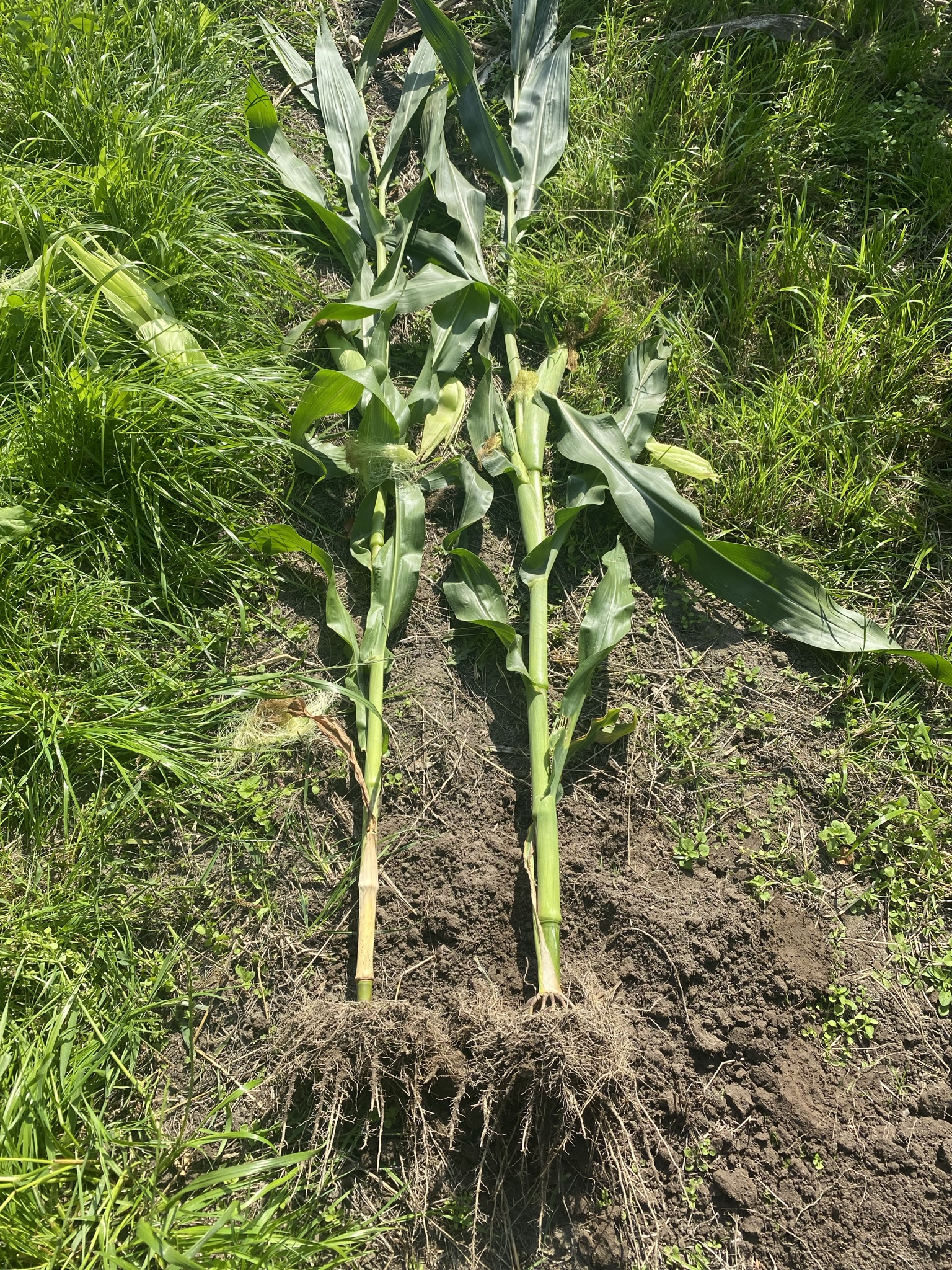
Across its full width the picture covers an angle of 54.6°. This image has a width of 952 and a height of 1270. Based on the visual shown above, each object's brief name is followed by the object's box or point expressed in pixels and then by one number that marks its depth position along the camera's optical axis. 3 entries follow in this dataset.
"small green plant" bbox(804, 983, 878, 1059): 2.01
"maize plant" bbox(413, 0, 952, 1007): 2.14
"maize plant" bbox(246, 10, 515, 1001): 2.31
